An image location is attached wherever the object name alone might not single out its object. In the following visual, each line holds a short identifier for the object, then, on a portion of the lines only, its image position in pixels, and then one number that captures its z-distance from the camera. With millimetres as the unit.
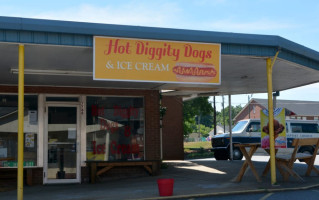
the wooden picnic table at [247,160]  11625
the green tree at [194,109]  31172
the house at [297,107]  61156
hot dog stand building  9453
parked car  22172
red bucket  9656
